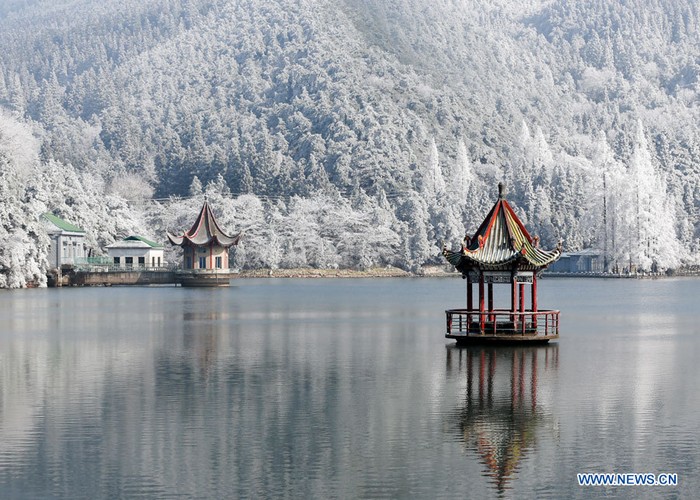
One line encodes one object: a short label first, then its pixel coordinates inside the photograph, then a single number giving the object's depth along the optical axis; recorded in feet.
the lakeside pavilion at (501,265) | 192.95
